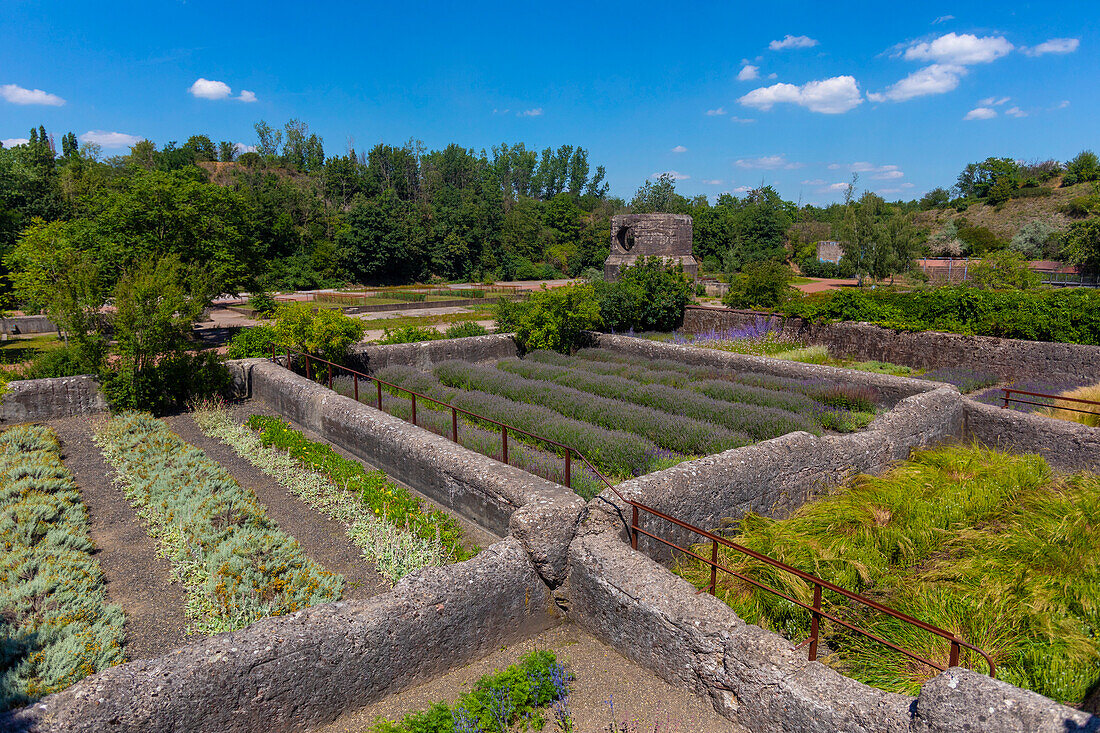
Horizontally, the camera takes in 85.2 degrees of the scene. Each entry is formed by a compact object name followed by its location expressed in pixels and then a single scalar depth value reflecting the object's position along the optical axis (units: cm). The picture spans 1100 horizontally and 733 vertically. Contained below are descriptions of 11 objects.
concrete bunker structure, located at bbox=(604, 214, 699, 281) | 2505
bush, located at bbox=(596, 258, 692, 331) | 1894
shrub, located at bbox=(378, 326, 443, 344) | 1580
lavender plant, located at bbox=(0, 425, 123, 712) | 414
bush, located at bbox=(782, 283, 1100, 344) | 1311
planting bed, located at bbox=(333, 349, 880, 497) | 824
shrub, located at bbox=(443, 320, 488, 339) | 1742
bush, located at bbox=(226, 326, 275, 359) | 1400
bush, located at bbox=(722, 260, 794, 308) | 2253
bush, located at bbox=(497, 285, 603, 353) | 1564
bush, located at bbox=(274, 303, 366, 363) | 1270
